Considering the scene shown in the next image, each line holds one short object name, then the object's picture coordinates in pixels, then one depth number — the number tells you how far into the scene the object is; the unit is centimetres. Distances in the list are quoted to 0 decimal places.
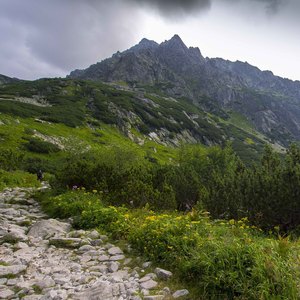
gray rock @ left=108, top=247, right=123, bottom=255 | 792
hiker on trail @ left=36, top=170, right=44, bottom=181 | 2866
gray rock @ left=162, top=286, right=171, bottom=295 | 572
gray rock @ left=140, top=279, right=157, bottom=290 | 592
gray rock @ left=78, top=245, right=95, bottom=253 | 814
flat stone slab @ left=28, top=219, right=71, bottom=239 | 936
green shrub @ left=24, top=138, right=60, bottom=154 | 5438
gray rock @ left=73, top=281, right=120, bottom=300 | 559
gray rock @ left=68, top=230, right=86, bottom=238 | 923
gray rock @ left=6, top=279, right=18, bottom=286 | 622
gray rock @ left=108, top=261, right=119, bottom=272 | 693
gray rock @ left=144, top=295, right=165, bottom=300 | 544
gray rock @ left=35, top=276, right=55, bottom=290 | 606
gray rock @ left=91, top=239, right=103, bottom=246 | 859
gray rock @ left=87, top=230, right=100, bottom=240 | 904
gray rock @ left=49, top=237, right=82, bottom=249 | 852
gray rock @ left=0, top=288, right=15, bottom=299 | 568
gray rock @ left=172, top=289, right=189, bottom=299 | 557
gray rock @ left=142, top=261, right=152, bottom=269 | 696
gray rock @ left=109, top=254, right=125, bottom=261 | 754
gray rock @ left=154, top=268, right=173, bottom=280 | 631
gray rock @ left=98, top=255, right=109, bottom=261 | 756
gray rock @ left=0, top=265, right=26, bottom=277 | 661
